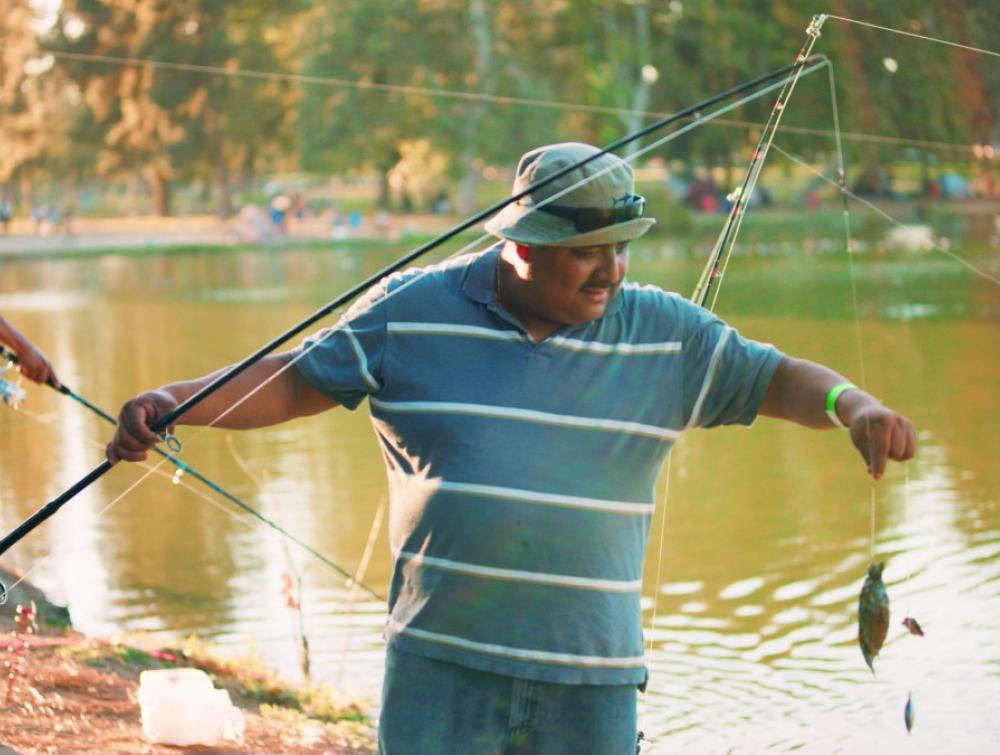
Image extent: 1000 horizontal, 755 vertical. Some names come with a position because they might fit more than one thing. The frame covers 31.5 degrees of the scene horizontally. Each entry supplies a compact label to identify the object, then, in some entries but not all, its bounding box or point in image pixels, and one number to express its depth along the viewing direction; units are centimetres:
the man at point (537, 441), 269
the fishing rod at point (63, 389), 480
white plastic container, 441
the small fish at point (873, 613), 293
